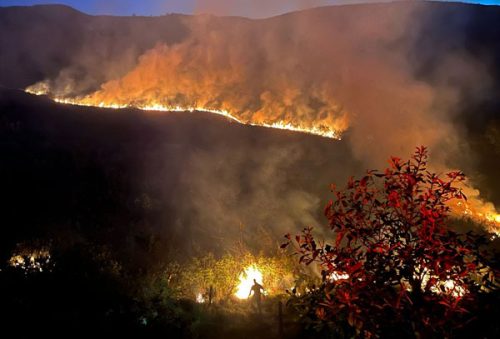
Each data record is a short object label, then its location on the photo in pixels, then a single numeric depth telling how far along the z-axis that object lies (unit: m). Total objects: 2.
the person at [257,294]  12.55
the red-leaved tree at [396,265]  3.84
